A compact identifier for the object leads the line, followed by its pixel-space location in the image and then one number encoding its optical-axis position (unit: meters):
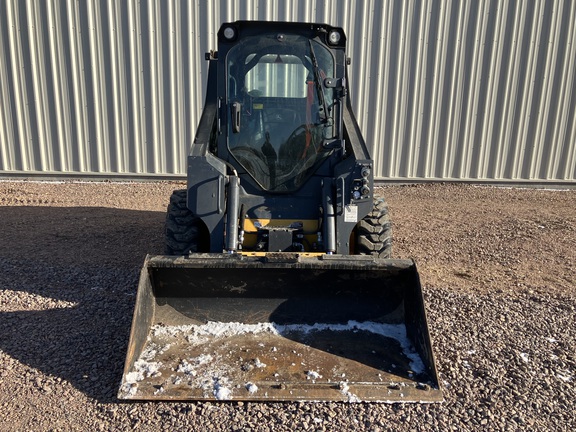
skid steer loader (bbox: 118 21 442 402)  3.21
